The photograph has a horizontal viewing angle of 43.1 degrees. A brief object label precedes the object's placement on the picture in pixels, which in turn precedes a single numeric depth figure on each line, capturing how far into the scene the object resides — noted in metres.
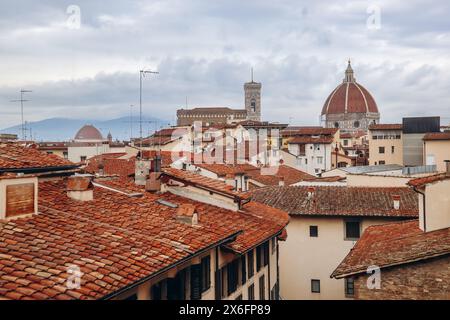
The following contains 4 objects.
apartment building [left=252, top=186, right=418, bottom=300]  26.78
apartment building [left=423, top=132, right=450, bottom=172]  50.83
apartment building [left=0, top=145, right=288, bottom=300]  8.18
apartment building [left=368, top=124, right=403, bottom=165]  68.88
